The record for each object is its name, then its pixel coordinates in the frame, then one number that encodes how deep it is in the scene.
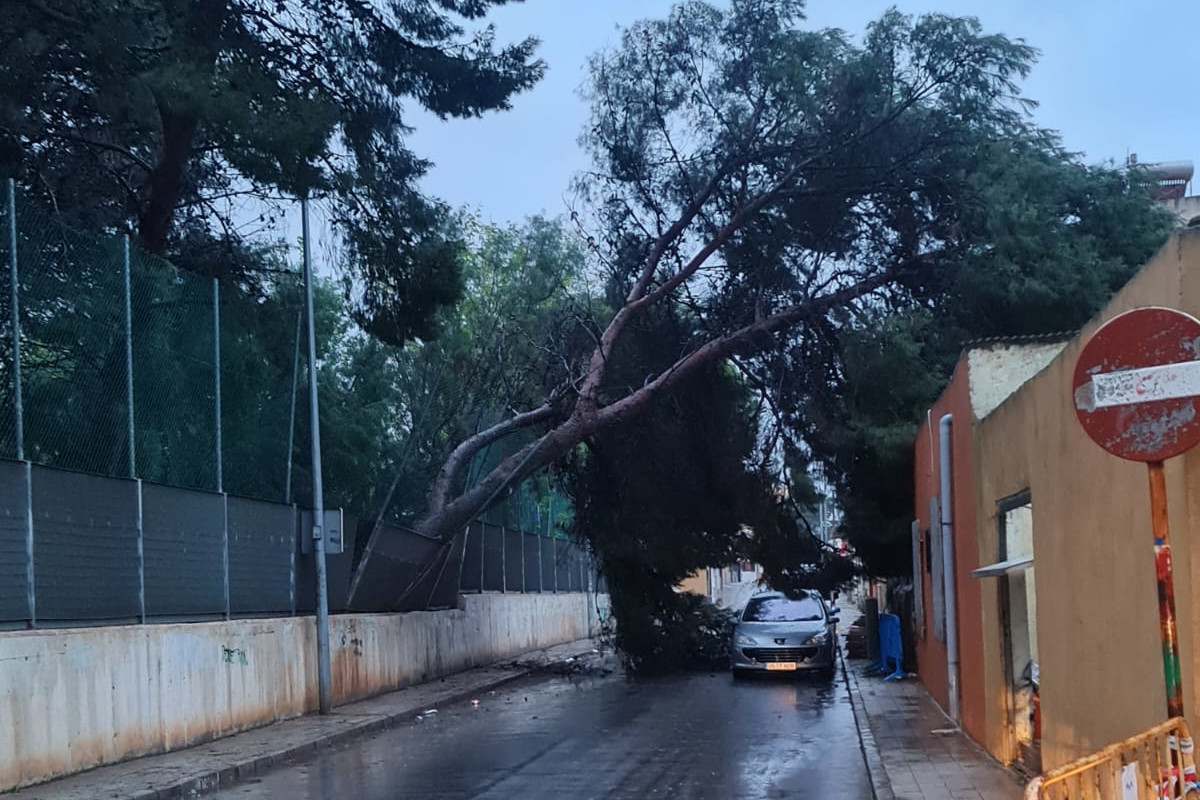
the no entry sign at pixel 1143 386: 4.95
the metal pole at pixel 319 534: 18.39
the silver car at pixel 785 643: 24.41
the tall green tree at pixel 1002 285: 20.59
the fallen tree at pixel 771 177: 22.00
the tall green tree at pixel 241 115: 15.04
